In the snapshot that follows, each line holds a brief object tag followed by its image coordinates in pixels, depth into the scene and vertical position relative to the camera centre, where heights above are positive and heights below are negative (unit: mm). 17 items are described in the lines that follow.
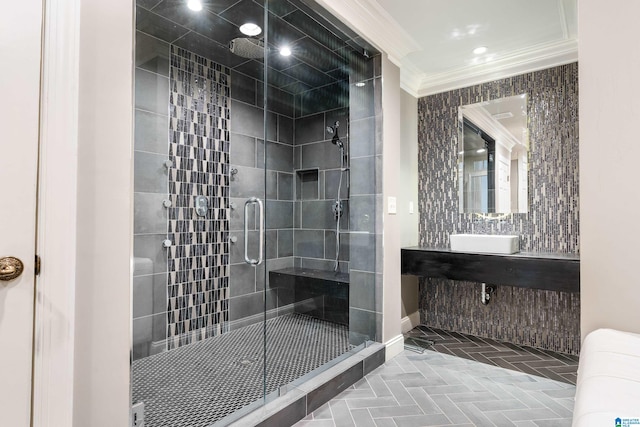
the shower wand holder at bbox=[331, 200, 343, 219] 3428 +138
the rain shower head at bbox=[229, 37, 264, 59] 2682 +1494
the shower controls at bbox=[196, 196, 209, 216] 2775 +143
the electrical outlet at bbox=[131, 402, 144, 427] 1388 -861
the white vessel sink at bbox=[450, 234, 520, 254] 2777 -198
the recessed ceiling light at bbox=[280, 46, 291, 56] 2832 +1532
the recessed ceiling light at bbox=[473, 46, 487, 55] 2917 +1583
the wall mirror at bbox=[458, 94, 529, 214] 3047 +653
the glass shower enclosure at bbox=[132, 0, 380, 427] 2152 +149
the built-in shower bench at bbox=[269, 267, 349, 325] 3047 -705
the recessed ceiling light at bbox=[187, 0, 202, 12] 2361 +1610
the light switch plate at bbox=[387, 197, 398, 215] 2762 +136
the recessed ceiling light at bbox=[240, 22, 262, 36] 2542 +1555
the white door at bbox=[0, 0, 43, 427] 921 +94
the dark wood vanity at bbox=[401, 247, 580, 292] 2426 -386
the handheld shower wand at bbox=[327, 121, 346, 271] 3393 +352
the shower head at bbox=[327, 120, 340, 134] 3501 +1048
